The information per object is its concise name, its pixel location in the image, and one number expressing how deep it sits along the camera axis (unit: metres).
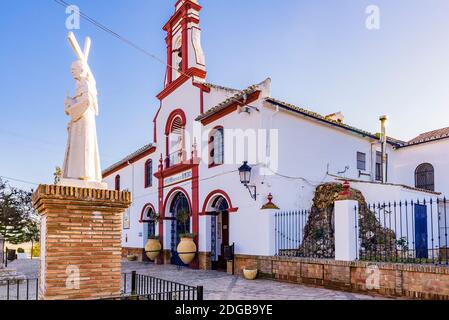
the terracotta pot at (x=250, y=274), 11.36
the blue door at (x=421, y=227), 13.31
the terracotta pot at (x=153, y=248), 17.47
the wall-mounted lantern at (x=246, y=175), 12.05
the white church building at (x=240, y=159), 12.36
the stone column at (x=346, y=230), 9.18
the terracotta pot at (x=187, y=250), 14.62
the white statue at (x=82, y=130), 5.13
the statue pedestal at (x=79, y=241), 4.61
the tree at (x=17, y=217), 28.39
